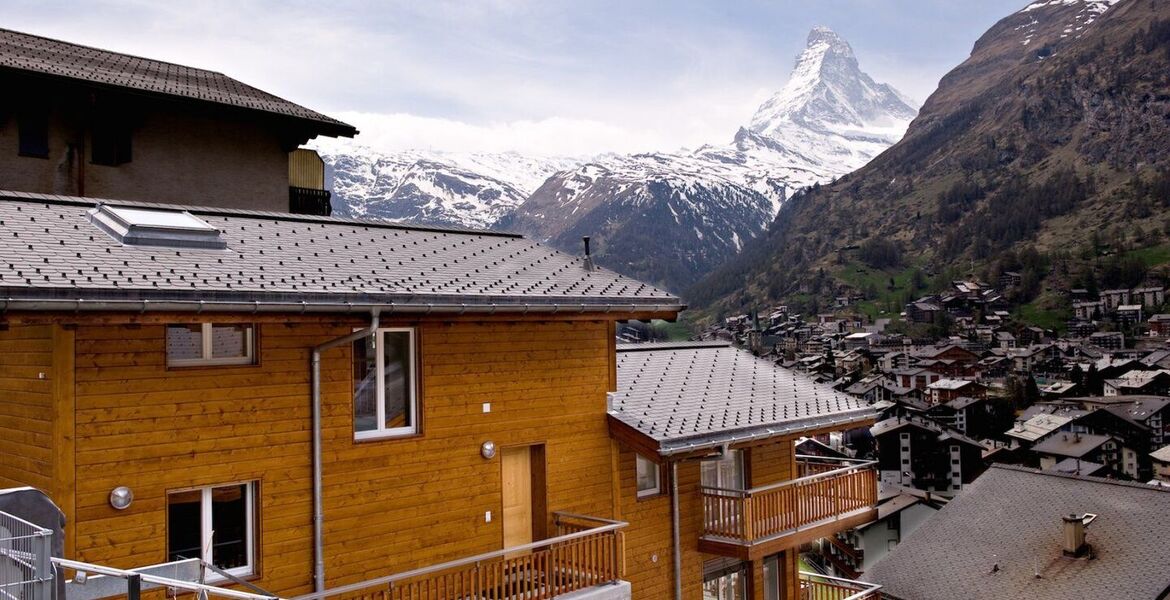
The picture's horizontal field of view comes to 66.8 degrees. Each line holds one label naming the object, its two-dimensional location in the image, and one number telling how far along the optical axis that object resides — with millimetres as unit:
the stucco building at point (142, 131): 16969
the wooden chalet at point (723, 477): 15141
